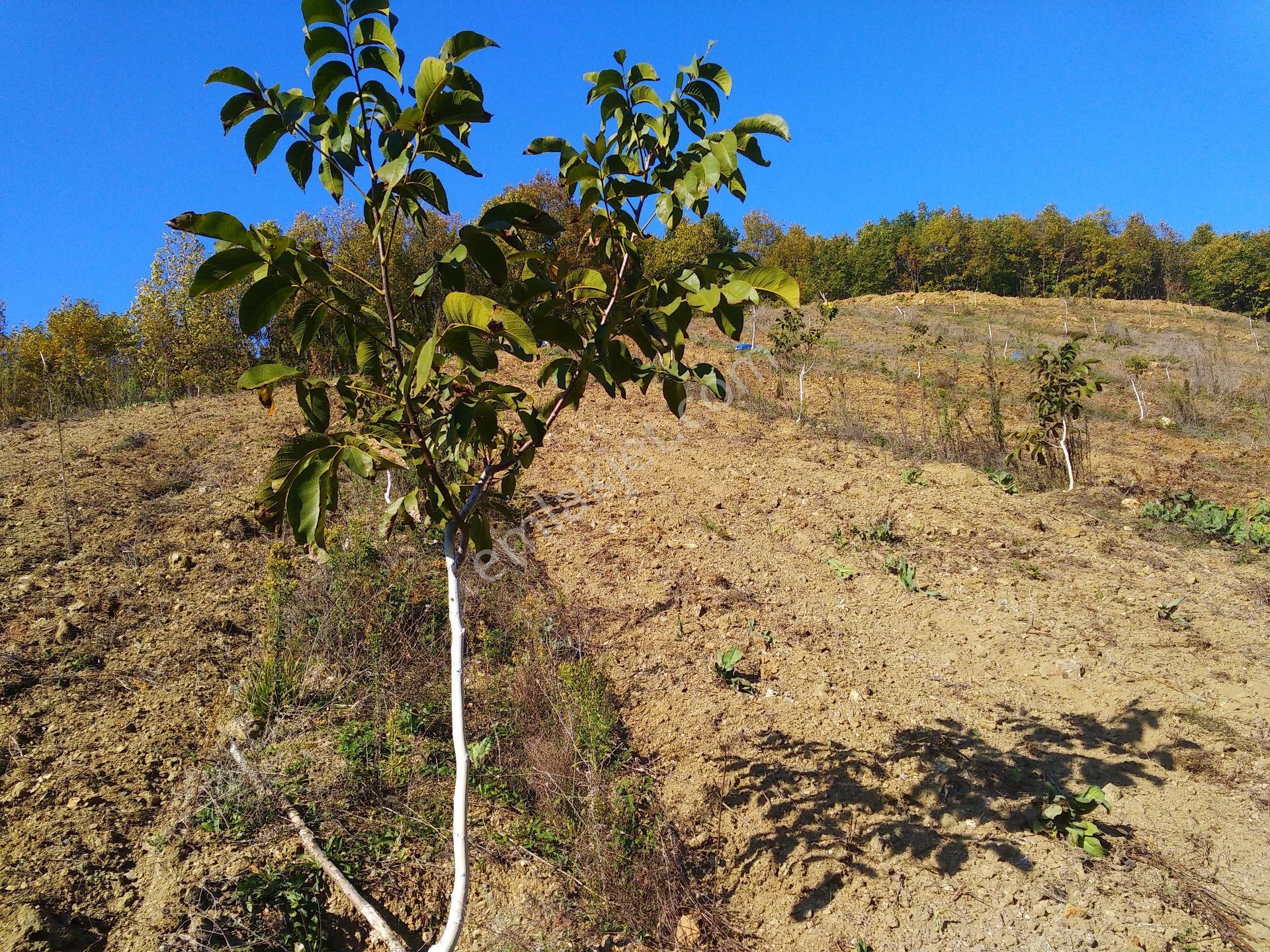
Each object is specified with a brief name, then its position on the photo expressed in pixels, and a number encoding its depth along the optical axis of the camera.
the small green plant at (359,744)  2.89
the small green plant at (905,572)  4.57
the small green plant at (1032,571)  4.76
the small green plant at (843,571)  4.81
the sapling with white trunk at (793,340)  9.88
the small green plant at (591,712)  3.01
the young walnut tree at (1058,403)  6.80
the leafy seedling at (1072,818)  2.58
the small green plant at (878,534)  5.29
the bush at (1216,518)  5.31
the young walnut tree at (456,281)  1.27
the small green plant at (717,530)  5.35
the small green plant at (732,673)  3.59
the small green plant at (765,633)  3.98
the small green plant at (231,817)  2.51
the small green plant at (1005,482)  6.64
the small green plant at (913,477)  6.42
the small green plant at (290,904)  2.15
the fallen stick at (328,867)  1.91
